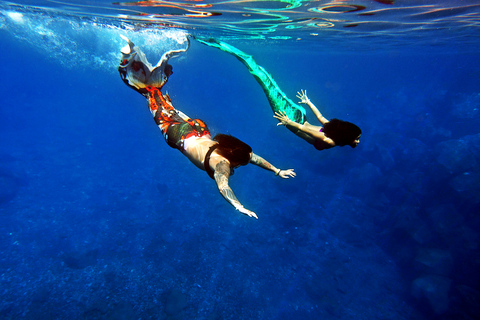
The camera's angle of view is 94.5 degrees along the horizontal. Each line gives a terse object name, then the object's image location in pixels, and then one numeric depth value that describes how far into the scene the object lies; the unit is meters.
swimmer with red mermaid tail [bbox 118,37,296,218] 3.65
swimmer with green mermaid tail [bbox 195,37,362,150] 4.39
